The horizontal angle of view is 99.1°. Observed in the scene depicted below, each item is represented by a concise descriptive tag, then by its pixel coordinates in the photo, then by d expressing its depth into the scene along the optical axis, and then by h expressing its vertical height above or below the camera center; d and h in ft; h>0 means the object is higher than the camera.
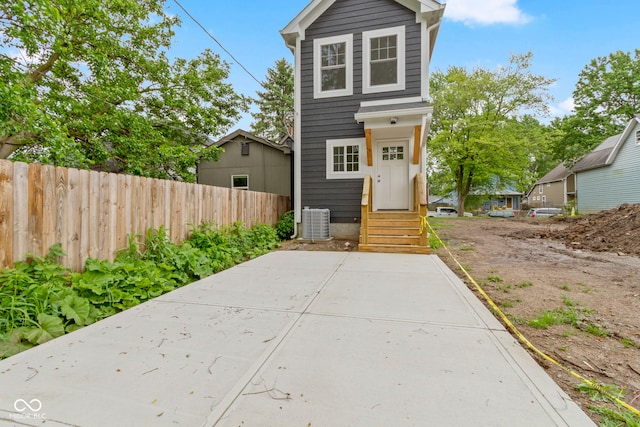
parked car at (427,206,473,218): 90.22 +0.29
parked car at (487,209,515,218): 83.66 -0.30
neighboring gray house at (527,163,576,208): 77.56 +7.39
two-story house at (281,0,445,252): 23.40 +10.14
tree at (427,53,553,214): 58.49 +21.69
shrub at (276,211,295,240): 26.43 -1.56
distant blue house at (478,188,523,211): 117.58 +4.48
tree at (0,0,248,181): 17.56 +11.93
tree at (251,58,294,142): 87.15 +32.94
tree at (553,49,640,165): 68.49 +28.61
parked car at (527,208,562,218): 71.92 +0.08
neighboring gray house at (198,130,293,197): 38.96 +6.71
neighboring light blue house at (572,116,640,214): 48.88 +7.92
